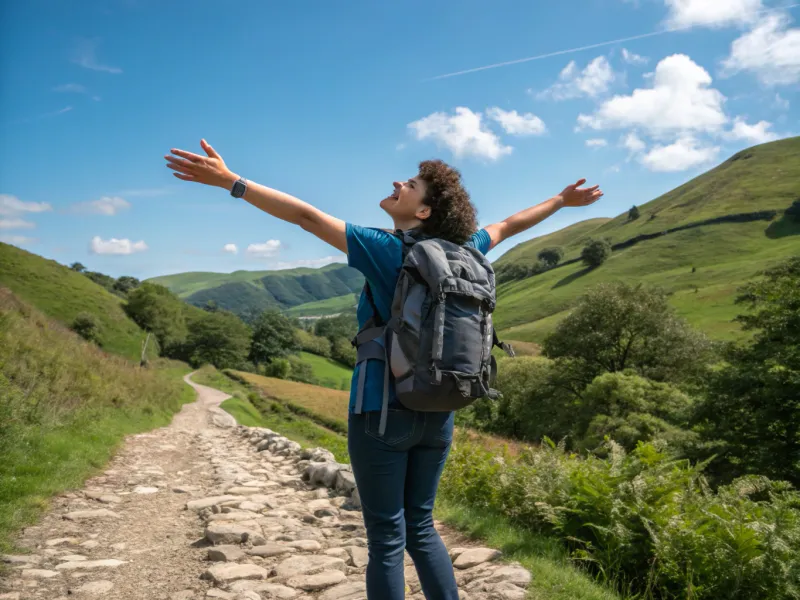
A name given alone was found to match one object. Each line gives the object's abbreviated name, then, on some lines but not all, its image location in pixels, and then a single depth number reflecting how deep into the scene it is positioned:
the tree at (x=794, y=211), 113.00
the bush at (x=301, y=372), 86.56
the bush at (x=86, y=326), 63.44
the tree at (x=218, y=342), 87.94
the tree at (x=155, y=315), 89.75
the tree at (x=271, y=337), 97.00
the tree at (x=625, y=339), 38.59
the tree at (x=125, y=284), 139.70
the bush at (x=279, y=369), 76.69
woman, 2.48
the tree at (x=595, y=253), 126.19
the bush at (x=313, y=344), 116.20
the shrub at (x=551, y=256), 148.38
